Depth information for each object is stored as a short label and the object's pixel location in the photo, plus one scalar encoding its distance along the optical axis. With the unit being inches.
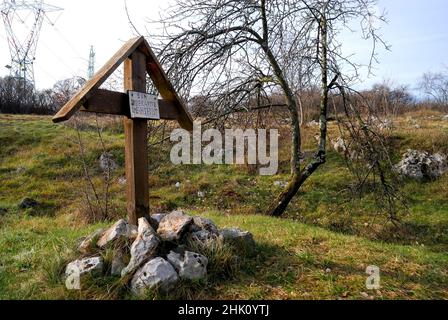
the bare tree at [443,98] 1236.8
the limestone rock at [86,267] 128.5
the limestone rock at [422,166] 440.5
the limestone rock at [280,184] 448.6
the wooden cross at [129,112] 138.3
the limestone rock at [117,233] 143.6
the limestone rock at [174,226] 146.3
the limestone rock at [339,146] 506.9
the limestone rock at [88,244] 145.6
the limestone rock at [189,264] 129.4
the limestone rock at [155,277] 121.3
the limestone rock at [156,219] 160.1
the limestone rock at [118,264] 131.0
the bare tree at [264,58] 236.1
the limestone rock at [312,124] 659.0
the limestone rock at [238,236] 157.9
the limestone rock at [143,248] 129.1
